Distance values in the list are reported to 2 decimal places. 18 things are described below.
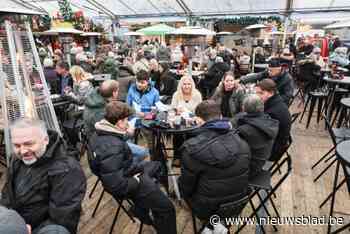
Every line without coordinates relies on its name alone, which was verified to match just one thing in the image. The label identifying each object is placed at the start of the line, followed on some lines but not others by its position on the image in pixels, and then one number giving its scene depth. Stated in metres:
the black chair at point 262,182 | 2.12
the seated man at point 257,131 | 2.20
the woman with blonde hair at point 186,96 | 3.65
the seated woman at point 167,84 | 5.52
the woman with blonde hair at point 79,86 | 4.19
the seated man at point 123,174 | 1.89
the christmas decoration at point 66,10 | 10.18
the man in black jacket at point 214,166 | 1.78
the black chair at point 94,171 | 1.97
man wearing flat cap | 4.24
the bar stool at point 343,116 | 4.45
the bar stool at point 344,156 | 1.83
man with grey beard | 1.59
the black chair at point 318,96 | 4.91
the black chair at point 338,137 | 3.09
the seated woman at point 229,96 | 3.86
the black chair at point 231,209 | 1.64
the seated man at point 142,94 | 3.68
